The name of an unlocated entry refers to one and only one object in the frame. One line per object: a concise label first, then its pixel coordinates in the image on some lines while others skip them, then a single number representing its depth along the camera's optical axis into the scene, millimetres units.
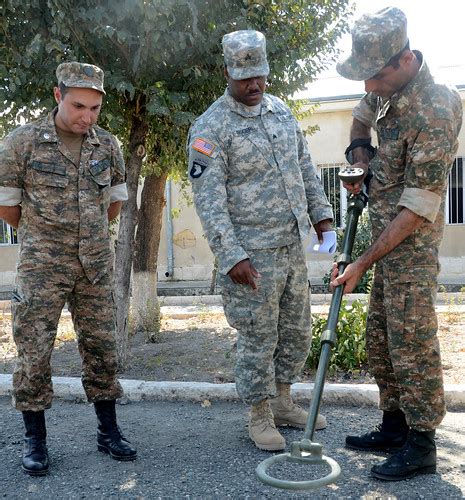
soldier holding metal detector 3162
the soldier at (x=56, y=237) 3625
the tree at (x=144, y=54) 4781
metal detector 2730
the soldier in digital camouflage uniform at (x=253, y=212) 3691
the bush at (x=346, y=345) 5266
